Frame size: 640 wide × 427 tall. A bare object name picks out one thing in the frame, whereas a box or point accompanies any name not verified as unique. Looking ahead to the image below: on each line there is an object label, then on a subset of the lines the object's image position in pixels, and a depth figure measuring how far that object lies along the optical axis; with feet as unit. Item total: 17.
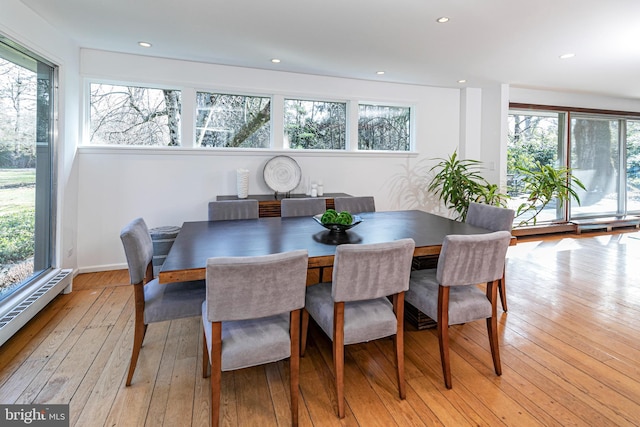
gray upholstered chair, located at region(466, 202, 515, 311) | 8.83
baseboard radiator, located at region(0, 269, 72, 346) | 7.57
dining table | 5.96
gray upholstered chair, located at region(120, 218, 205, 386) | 6.11
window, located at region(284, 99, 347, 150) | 15.15
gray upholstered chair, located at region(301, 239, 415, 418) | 5.51
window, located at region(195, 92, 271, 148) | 13.94
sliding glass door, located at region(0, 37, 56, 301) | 8.13
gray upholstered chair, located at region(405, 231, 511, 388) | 6.15
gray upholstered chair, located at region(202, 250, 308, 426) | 4.77
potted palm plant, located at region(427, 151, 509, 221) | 15.98
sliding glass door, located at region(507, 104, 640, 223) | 19.07
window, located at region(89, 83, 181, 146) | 12.69
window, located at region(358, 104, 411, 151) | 16.38
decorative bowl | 7.71
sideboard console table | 12.69
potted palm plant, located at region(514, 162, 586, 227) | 16.99
